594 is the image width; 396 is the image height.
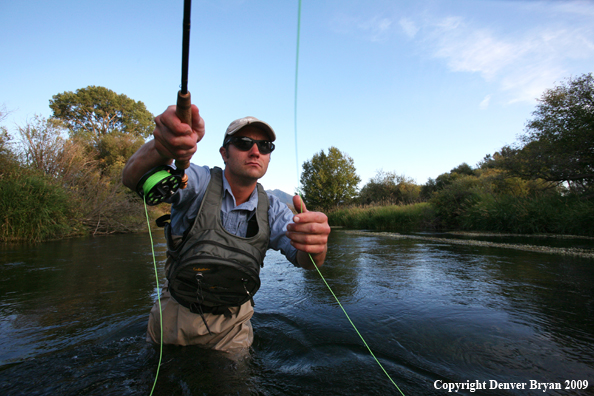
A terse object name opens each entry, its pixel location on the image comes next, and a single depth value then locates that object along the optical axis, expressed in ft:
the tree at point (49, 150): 38.37
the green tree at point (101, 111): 121.80
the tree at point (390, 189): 105.29
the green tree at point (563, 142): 38.58
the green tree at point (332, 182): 122.62
